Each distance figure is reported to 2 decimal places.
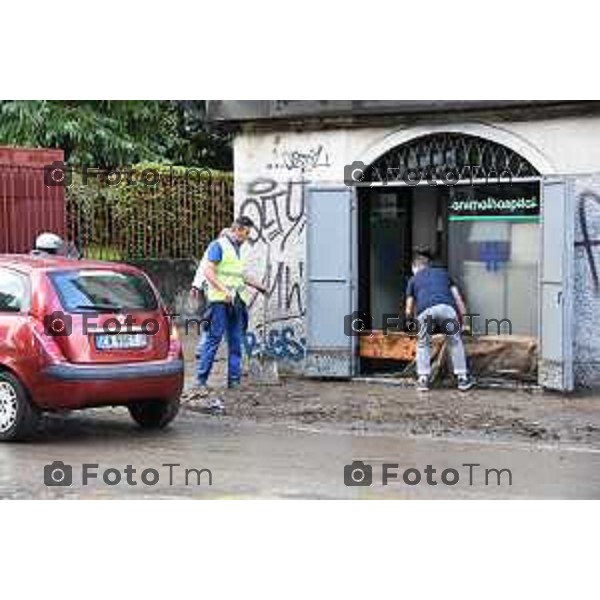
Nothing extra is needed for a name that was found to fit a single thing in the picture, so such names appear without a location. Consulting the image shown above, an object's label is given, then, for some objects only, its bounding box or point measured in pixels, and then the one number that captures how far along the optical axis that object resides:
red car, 8.56
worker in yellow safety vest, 10.89
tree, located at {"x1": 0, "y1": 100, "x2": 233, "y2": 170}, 20.67
